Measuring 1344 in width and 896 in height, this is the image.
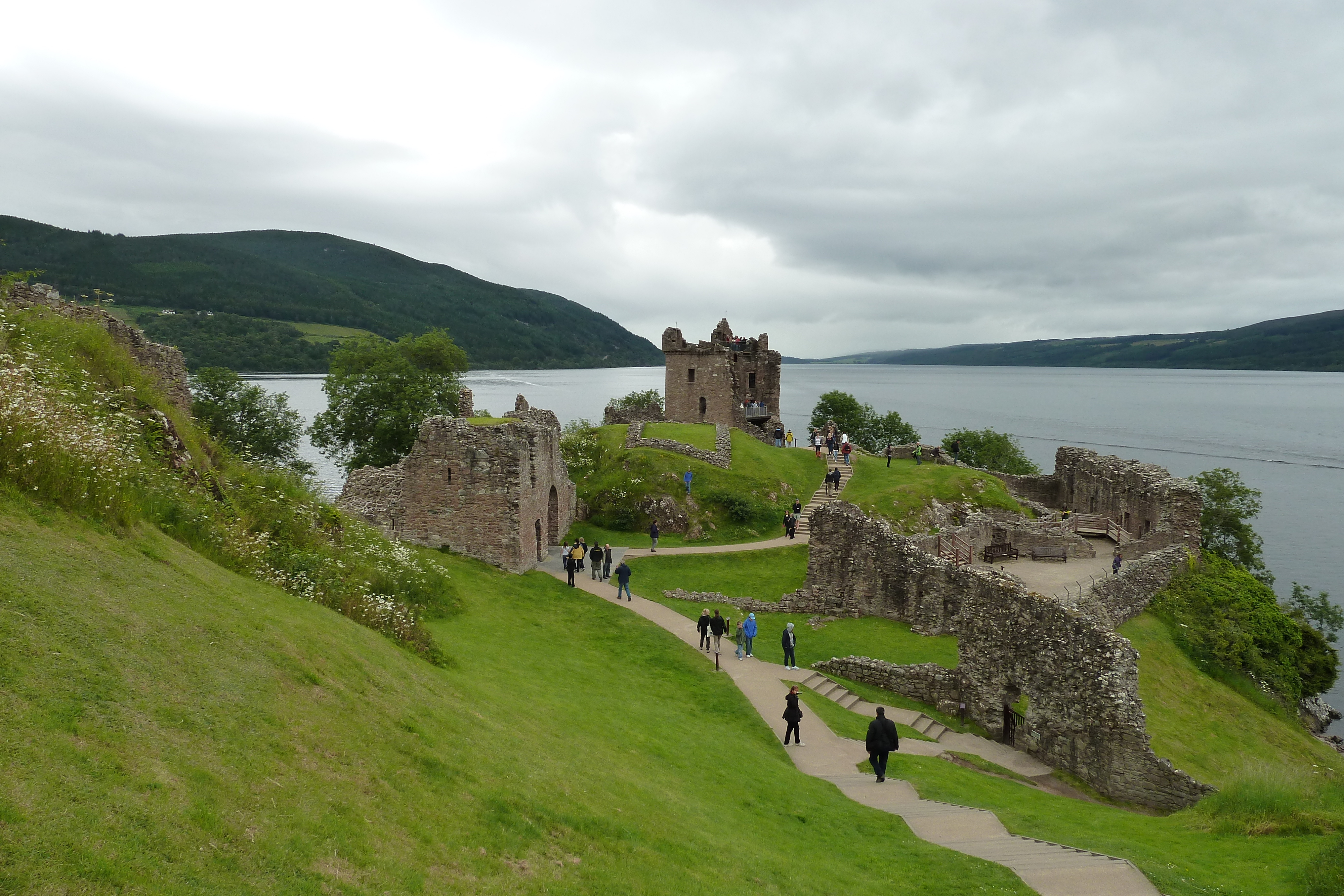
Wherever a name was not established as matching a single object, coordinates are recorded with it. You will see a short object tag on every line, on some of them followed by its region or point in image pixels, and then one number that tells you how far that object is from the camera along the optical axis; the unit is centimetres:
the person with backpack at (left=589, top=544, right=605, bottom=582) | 3081
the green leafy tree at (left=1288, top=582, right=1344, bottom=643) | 4347
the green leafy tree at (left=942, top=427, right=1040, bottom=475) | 7944
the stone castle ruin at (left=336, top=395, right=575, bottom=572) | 2798
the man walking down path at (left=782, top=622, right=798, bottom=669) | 2406
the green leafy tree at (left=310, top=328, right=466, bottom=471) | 5028
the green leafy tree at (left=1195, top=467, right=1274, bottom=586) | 5147
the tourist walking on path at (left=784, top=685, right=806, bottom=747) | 1847
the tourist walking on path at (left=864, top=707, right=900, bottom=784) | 1678
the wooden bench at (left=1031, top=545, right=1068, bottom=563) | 3631
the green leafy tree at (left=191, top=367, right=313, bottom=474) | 5253
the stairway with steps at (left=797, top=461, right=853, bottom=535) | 4138
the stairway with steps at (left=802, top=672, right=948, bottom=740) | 2206
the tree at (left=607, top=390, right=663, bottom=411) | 8519
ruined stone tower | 6031
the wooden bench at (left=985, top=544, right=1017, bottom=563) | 3631
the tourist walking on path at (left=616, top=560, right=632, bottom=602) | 2823
